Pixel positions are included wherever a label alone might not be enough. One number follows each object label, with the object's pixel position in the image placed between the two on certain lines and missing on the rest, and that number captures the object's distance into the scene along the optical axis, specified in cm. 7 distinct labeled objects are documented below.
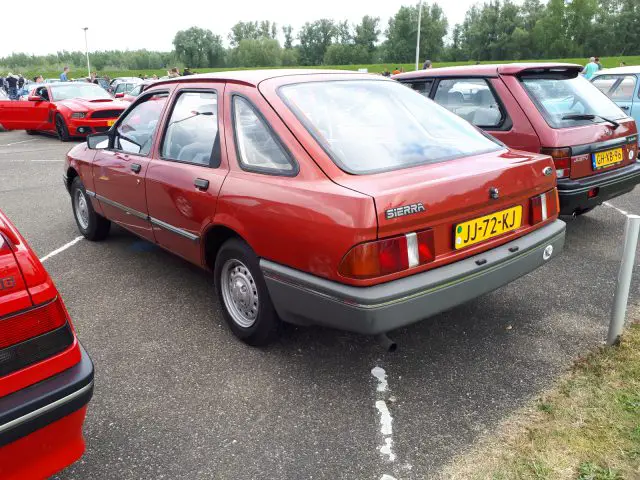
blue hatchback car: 795
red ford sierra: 241
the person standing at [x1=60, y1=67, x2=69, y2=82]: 2303
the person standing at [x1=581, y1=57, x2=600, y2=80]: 1539
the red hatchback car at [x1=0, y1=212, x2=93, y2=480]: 166
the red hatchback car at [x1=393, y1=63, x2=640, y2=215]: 445
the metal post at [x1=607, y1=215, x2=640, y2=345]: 286
